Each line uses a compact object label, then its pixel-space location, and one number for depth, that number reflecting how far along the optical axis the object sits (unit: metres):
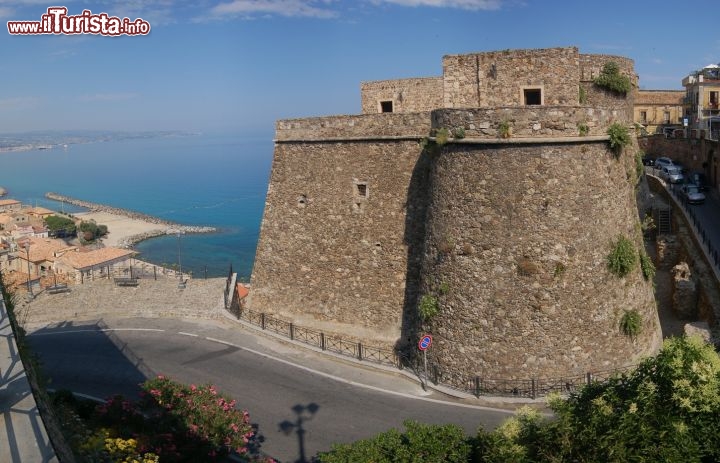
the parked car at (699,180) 35.67
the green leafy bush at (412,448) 10.46
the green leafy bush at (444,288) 16.08
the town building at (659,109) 58.03
